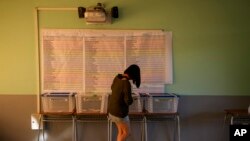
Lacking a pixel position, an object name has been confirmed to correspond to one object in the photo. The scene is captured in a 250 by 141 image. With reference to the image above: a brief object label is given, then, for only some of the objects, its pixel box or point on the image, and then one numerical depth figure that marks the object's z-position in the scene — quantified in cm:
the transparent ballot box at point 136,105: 419
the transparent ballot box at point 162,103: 417
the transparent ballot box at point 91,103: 416
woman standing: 367
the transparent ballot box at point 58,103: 418
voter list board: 435
